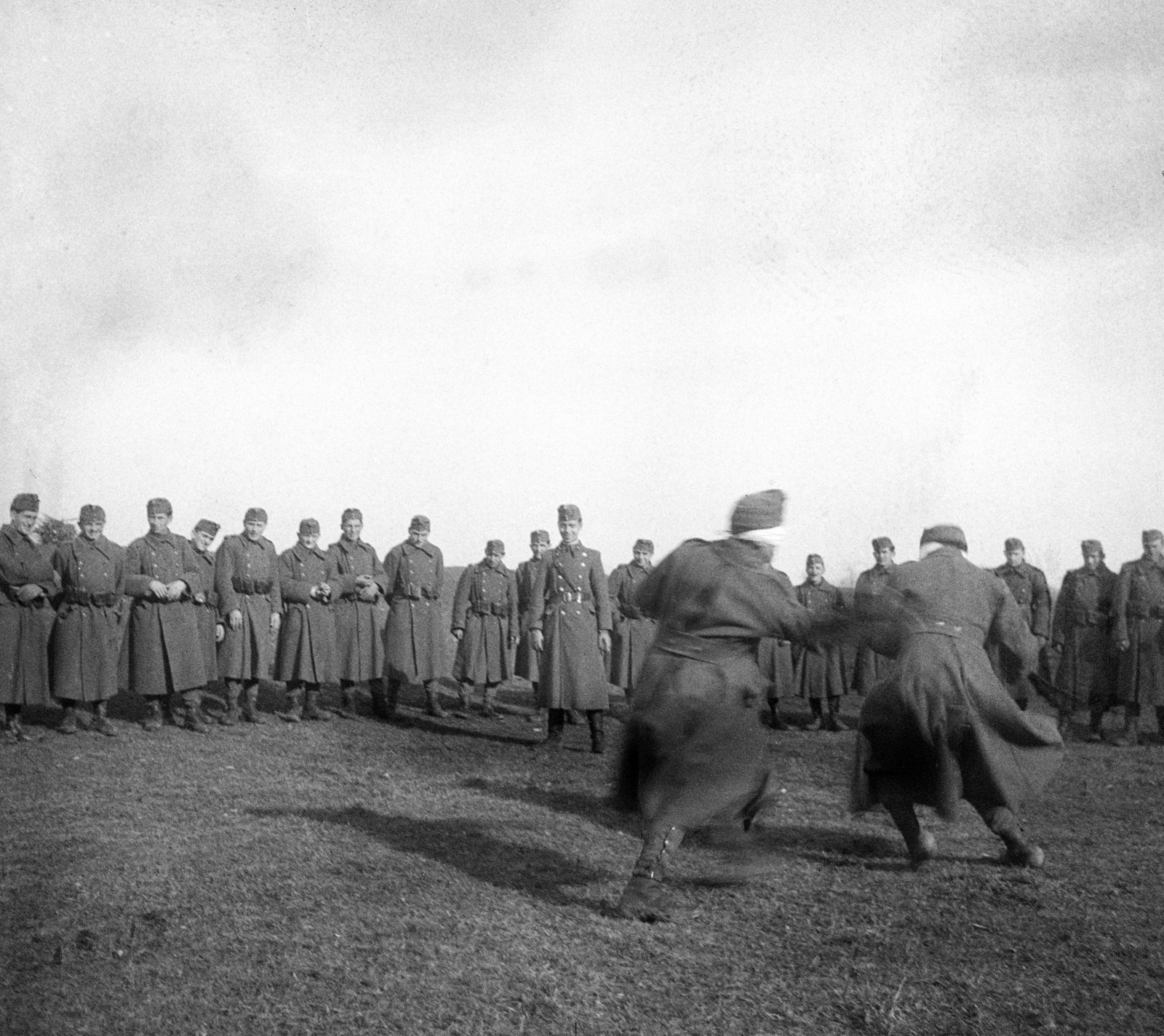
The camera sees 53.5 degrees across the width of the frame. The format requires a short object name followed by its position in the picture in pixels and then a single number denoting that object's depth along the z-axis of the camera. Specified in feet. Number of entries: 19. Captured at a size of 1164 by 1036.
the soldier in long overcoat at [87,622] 38.24
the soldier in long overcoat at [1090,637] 44.14
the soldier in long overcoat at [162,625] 40.34
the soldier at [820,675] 47.42
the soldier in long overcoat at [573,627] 37.99
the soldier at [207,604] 43.80
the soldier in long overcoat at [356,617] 46.80
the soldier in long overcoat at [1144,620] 42.50
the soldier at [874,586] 46.80
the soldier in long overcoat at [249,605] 43.91
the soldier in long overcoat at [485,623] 50.29
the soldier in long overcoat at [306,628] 45.44
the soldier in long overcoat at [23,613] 37.01
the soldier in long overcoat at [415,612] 47.85
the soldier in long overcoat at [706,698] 17.78
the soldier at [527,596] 47.62
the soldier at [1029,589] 47.88
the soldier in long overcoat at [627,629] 50.21
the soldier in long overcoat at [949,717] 20.66
